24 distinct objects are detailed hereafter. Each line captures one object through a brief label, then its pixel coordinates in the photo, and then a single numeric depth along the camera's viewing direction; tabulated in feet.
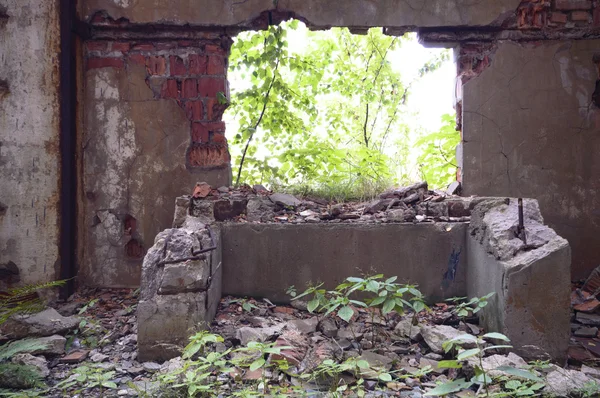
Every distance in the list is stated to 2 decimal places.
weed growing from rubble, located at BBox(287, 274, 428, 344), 10.02
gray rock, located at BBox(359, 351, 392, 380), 9.07
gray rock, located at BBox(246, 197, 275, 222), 13.53
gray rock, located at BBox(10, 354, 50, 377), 9.57
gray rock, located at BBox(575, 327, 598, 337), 11.37
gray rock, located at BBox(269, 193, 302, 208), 14.40
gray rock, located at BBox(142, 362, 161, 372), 9.65
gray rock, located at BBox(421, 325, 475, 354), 10.27
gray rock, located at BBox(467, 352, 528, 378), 8.80
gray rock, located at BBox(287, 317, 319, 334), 11.18
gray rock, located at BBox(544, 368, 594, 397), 8.19
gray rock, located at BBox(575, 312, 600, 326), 11.84
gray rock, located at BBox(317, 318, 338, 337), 11.07
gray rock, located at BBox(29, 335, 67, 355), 10.34
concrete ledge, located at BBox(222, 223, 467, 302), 12.80
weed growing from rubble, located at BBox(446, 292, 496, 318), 10.14
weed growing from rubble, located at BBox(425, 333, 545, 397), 7.21
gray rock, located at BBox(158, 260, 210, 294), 10.33
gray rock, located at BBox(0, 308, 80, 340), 10.96
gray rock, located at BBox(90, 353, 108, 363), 10.12
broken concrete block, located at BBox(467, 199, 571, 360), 9.61
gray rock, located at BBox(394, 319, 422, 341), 10.92
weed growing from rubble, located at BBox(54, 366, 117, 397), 8.50
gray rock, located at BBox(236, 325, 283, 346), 10.39
